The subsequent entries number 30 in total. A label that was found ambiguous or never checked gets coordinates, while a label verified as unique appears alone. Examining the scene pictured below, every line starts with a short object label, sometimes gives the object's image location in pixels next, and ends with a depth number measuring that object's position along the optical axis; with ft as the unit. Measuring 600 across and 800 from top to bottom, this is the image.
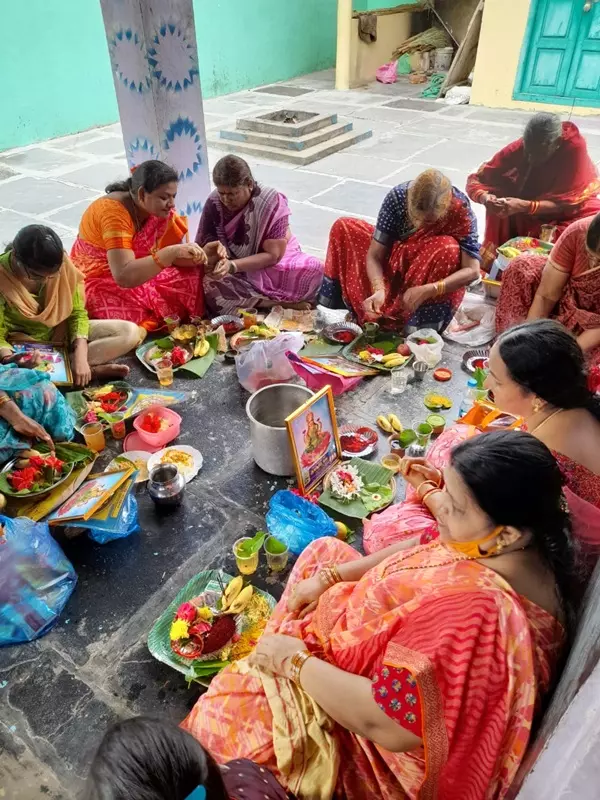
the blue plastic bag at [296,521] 8.38
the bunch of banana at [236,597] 7.23
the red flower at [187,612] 7.16
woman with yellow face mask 3.86
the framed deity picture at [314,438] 8.86
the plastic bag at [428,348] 12.59
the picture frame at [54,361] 11.21
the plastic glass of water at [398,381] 11.94
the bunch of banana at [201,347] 13.12
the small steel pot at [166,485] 9.07
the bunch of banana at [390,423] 10.75
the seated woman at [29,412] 9.39
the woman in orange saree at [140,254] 12.19
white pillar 13.76
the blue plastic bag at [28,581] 7.06
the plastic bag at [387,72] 44.50
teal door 31.91
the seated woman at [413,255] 12.51
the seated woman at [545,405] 6.32
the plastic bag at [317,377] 11.71
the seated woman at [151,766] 3.01
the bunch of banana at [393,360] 12.49
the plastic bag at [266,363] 11.57
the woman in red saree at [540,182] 14.46
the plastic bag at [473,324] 13.73
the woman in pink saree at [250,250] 13.19
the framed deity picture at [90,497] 8.12
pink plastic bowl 10.32
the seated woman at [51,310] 10.01
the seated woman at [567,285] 10.52
